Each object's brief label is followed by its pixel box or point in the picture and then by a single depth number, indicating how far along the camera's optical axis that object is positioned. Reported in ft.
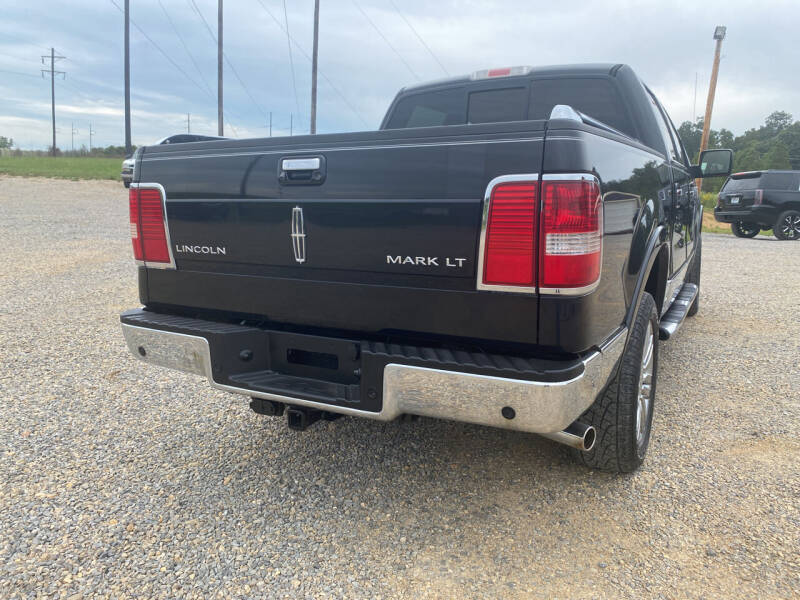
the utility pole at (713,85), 76.89
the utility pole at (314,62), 85.40
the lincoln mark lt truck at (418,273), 6.48
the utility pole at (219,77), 90.38
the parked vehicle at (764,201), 50.19
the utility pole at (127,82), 100.25
